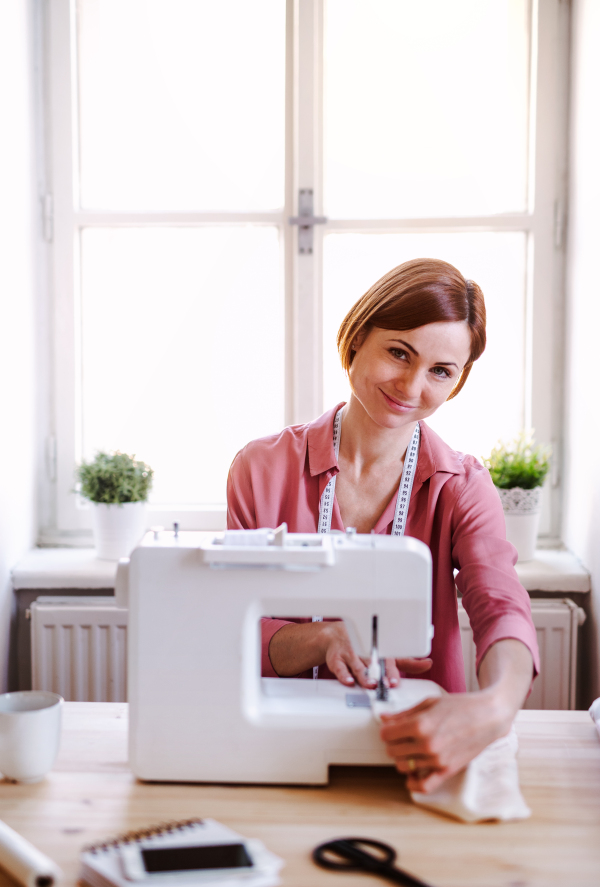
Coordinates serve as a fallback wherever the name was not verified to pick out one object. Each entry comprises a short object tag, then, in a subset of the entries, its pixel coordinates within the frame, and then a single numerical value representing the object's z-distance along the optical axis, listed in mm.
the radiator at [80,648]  2291
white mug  1063
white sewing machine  1098
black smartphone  846
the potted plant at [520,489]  2297
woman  1320
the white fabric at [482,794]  989
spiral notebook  831
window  2480
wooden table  892
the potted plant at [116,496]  2344
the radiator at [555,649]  2236
